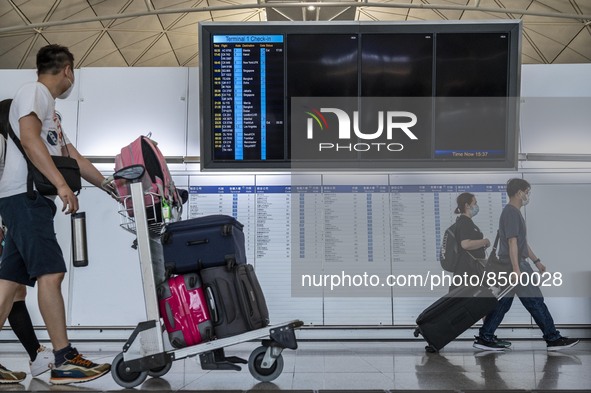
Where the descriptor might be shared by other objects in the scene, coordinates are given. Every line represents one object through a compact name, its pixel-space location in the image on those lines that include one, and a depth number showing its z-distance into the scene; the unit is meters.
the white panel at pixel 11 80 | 7.98
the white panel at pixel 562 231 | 7.86
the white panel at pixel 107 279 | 7.61
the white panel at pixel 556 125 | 7.87
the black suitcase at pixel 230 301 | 4.09
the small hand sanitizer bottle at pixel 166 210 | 4.15
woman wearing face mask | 7.39
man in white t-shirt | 4.02
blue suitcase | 4.13
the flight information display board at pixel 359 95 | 6.40
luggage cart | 3.97
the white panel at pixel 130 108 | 7.85
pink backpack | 4.14
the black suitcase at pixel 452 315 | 6.72
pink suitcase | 4.05
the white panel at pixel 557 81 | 7.96
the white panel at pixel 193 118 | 7.84
